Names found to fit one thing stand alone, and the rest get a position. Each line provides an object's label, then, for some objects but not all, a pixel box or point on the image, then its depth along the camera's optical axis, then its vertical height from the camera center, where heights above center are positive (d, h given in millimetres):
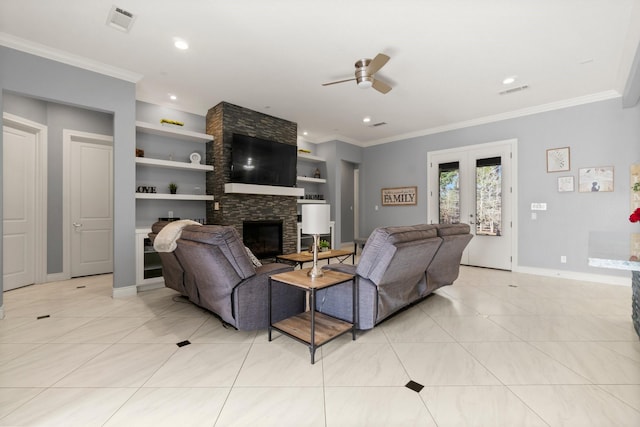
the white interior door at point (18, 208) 3795 +68
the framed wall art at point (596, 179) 4211 +522
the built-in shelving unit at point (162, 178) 3988 +596
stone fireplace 4805 +887
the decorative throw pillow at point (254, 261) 2777 -484
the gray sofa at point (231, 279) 2283 -575
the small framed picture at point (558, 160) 4551 +881
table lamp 2369 -63
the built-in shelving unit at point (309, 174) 6577 +971
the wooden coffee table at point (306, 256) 3771 -616
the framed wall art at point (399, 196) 6418 +409
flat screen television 4848 +954
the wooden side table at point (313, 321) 2080 -925
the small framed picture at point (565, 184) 4516 +474
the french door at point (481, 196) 5145 +332
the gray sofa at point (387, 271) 2340 -520
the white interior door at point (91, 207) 4598 +99
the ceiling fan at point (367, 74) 3162 +1610
